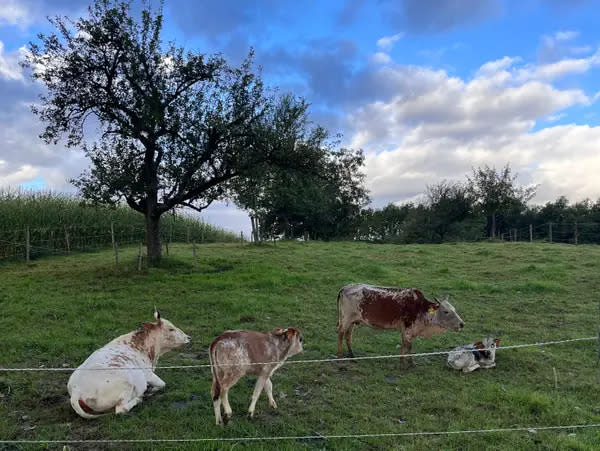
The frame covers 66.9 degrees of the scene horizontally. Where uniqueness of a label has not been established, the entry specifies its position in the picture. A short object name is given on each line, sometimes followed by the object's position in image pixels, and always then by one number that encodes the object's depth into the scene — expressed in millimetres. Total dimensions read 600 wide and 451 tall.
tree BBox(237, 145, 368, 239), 39362
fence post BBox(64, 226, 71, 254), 25000
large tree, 16297
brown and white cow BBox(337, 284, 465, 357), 8492
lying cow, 5957
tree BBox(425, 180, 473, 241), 46938
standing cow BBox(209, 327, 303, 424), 5668
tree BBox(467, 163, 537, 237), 42844
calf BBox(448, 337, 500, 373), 7902
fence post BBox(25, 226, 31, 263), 20858
